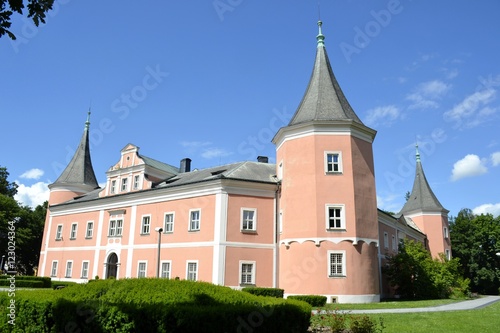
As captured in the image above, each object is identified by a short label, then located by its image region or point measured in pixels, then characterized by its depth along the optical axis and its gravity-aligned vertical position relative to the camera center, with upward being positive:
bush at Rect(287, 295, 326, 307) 19.06 -1.31
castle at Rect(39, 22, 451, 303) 22.23 +3.43
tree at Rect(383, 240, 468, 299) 26.17 -0.06
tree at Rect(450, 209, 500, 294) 50.47 +2.93
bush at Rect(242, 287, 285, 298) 20.92 -1.10
